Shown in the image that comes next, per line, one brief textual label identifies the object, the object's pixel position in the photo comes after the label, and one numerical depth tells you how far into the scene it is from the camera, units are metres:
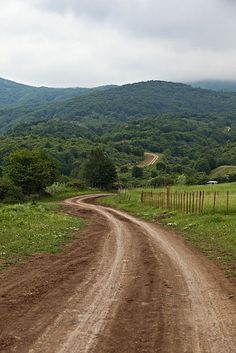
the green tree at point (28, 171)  82.44
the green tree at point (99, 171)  114.94
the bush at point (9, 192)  75.19
